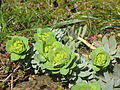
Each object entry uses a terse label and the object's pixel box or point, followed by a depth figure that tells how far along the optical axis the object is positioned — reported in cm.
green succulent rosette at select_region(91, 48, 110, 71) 134
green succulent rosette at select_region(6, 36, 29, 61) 145
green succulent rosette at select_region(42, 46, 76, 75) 134
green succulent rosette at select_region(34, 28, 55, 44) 149
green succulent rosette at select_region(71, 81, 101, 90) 127
